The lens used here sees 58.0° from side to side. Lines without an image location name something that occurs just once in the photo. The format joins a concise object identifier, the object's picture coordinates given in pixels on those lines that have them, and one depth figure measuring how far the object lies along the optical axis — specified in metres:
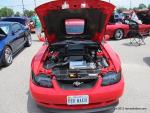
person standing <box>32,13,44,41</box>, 6.65
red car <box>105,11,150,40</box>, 6.50
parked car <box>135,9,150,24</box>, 7.38
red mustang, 2.05
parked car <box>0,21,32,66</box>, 3.98
